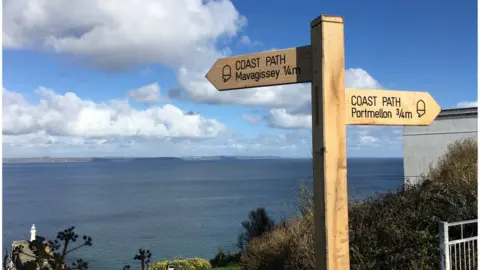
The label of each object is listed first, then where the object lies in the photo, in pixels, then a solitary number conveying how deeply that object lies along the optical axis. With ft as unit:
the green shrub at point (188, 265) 51.20
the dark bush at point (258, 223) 66.03
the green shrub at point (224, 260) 60.90
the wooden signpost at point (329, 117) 8.43
